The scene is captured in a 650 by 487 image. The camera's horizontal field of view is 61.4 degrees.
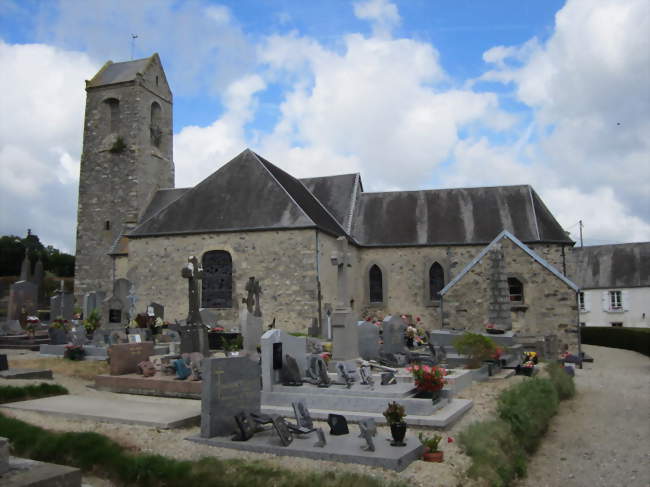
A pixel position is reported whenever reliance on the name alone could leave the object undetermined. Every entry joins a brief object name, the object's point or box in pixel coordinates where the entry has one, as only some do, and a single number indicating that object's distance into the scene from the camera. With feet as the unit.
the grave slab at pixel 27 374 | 33.35
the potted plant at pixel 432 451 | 20.01
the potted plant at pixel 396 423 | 20.52
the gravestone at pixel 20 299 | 67.51
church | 55.83
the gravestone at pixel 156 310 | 59.41
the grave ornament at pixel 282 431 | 20.48
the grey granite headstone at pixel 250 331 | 39.09
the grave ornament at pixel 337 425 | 22.17
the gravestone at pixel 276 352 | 29.81
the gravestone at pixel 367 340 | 41.88
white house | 101.03
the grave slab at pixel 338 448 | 18.97
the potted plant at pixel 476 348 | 38.07
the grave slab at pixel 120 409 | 24.40
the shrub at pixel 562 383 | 34.11
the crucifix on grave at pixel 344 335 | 37.40
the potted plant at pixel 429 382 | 27.86
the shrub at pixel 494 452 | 18.67
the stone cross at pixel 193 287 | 40.86
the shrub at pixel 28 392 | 28.81
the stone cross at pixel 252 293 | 51.78
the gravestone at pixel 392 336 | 43.11
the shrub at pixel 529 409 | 24.40
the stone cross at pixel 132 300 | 60.72
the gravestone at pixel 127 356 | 35.12
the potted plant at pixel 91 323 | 53.16
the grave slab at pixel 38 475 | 12.71
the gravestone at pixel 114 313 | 54.70
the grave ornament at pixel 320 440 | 20.38
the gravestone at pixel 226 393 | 22.12
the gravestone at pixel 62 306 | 66.47
